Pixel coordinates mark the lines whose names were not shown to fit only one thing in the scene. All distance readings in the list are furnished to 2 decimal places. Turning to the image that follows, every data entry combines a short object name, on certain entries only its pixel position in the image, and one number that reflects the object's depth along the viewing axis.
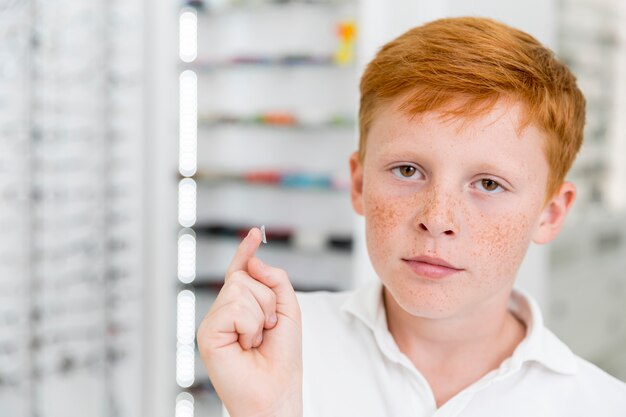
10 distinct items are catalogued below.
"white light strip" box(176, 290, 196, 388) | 3.37
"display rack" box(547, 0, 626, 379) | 2.41
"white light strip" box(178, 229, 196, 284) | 3.35
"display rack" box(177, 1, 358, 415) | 3.15
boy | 0.99
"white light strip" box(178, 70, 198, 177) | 3.31
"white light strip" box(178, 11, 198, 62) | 3.29
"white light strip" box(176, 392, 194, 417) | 3.38
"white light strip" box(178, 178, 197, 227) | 3.34
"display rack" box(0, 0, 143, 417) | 2.72
